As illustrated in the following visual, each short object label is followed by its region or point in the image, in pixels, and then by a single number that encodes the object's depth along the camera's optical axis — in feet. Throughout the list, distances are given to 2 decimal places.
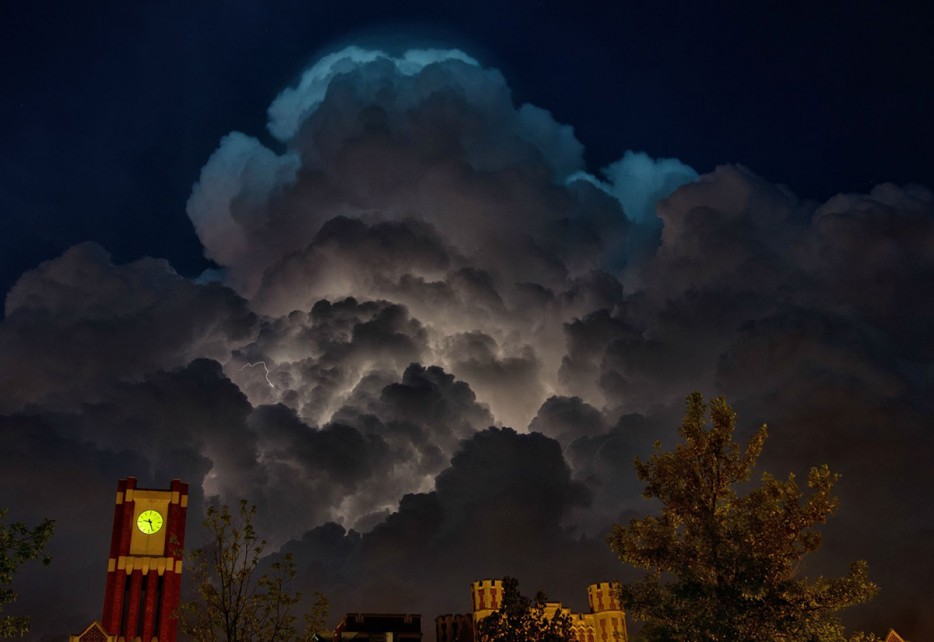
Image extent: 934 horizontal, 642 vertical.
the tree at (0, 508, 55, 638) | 98.12
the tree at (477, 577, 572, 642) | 183.73
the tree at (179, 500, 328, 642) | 102.06
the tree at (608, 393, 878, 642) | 91.71
